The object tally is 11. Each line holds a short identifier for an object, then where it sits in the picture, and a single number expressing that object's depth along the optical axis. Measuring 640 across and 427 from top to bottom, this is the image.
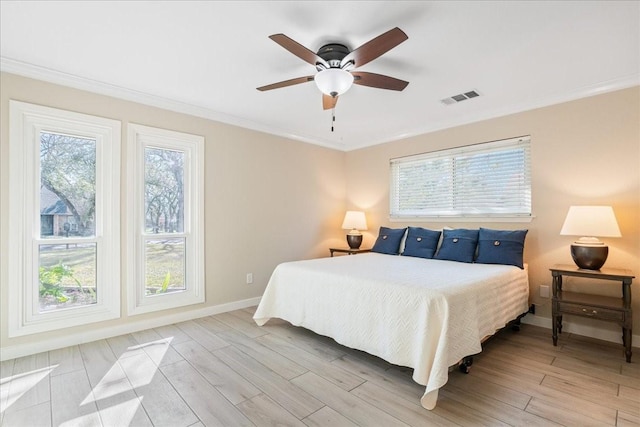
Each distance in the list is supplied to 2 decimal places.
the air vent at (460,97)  3.27
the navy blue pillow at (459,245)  3.56
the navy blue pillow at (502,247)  3.24
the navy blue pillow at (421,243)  3.96
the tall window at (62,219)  2.66
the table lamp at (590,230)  2.70
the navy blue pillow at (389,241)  4.34
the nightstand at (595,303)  2.54
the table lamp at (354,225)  4.91
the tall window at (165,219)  3.31
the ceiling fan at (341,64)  1.99
